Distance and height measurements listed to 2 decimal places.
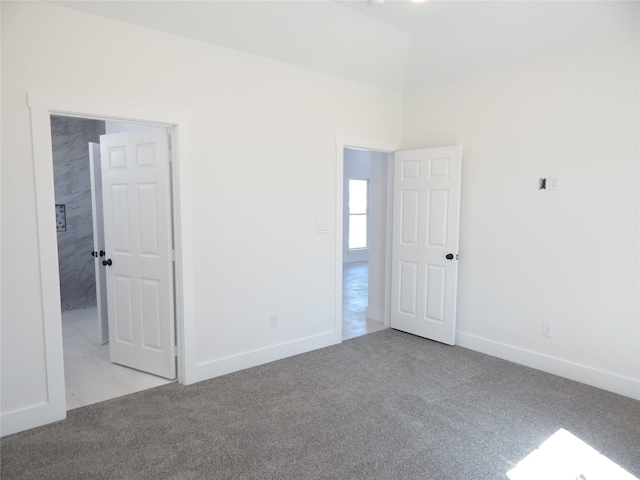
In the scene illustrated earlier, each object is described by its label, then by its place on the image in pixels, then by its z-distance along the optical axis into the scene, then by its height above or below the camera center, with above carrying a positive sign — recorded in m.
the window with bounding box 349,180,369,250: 9.80 -0.19
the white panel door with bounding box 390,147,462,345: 4.11 -0.38
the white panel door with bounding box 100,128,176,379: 3.26 -0.38
